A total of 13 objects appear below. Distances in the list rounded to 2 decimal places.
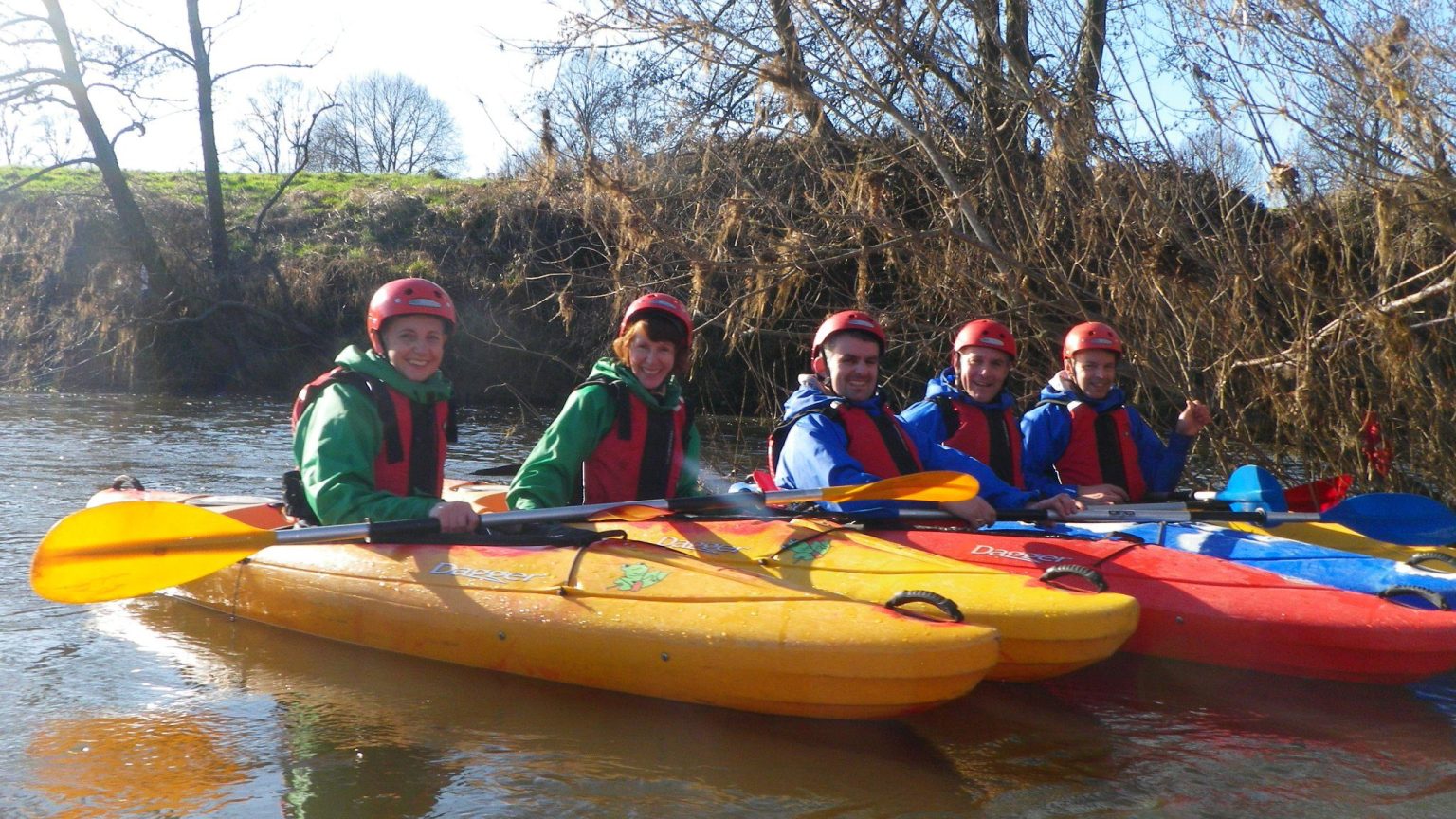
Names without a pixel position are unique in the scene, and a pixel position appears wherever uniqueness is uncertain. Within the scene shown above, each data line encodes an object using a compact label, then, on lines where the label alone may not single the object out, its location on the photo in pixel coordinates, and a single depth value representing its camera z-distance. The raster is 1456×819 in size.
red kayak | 4.01
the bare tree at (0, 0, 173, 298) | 15.01
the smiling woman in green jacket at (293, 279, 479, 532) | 4.36
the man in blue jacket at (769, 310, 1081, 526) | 4.80
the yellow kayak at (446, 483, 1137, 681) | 3.74
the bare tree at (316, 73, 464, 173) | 33.41
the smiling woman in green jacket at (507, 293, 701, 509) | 4.61
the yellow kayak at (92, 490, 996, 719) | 3.47
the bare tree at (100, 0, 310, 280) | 16.52
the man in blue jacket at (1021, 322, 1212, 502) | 5.82
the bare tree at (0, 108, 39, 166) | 15.95
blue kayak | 4.23
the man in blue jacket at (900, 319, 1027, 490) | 5.59
